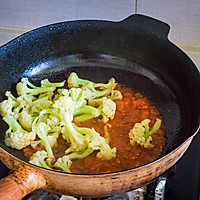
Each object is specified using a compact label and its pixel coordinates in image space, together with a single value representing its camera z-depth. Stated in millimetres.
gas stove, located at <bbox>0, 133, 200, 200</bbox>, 834
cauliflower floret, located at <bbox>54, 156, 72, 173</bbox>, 814
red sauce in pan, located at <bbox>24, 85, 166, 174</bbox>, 837
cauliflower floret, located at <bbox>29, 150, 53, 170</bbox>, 815
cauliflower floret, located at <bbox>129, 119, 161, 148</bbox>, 854
